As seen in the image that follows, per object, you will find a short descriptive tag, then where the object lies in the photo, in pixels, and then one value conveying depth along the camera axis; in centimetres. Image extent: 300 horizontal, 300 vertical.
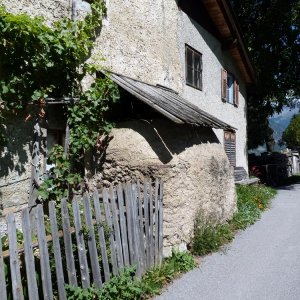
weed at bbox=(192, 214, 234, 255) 630
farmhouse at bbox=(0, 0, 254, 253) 566
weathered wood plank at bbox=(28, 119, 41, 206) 537
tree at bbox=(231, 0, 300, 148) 1661
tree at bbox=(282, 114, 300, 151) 3962
